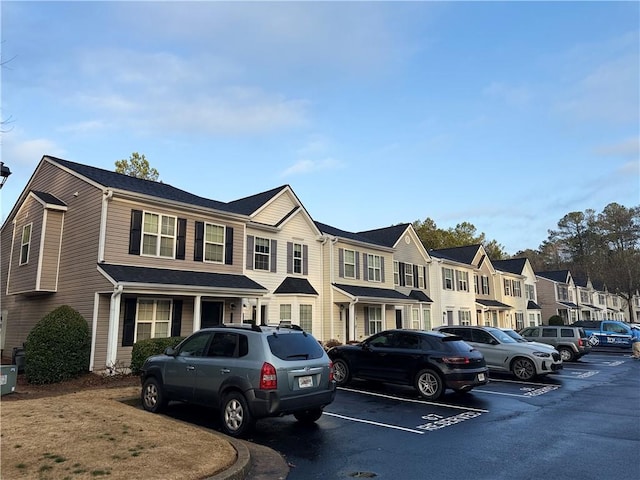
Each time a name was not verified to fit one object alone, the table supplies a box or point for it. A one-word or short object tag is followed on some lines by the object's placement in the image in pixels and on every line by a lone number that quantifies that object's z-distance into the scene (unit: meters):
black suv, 10.89
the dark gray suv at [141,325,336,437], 7.36
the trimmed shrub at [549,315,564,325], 46.41
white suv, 14.80
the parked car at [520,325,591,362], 21.39
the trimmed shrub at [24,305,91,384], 13.09
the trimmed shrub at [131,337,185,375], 13.62
